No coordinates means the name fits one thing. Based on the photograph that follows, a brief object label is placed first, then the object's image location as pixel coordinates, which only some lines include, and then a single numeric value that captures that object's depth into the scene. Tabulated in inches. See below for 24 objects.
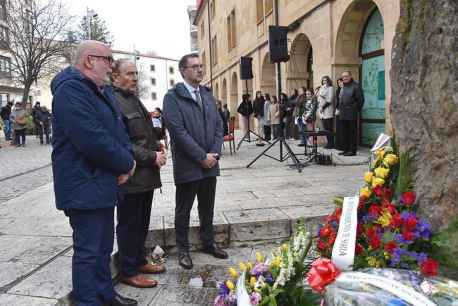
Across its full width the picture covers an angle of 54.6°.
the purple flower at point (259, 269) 106.3
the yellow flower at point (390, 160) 122.7
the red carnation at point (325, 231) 117.7
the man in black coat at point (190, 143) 151.7
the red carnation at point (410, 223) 102.3
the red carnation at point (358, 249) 107.8
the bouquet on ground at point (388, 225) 99.0
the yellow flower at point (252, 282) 103.1
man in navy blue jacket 103.3
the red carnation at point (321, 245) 116.7
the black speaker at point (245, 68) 543.6
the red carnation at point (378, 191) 118.2
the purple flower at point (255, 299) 98.0
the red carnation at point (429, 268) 92.3
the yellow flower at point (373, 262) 101.4
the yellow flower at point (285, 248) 110.2
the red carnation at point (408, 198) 110.0
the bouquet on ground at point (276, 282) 100.6
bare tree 936.3
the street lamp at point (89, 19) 1059.3
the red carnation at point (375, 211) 112.3
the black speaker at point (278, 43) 362.6
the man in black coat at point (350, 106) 380.2
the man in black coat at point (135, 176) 134.8
